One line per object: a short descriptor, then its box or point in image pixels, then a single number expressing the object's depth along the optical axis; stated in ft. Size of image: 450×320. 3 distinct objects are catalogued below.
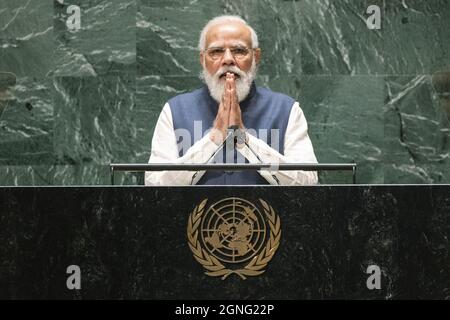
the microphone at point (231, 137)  44.66
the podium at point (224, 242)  34.94
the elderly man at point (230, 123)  44.19
